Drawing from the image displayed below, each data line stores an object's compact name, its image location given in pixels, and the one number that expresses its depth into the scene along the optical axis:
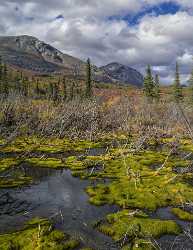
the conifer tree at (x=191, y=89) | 51.68
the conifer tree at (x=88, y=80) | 61.38
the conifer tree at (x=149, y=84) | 59.40
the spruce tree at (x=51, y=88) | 91.12
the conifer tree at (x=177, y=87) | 58.61
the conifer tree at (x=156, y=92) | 60.54
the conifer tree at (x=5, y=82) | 63.38
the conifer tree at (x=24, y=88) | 87.30
